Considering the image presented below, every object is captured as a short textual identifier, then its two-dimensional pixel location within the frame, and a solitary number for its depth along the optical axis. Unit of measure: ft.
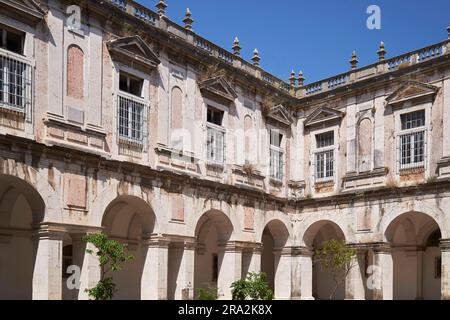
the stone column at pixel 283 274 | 69.05
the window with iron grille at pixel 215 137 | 60.29
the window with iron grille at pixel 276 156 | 69.05
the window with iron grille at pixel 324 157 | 69.36
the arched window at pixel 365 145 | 65.36
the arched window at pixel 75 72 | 46.55
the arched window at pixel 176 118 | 55.77
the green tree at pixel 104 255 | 41.29
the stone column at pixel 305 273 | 69.10
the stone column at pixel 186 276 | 54.03
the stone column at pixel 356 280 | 63.67
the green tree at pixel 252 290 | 46.98
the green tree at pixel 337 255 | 58.18
